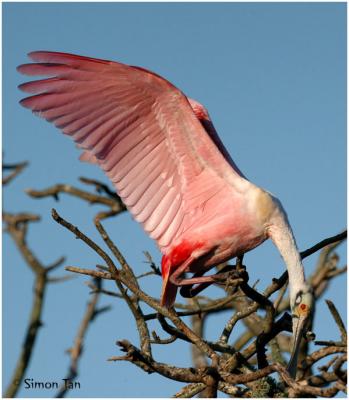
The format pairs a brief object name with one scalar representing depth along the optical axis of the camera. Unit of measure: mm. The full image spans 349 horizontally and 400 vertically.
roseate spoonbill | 13594
